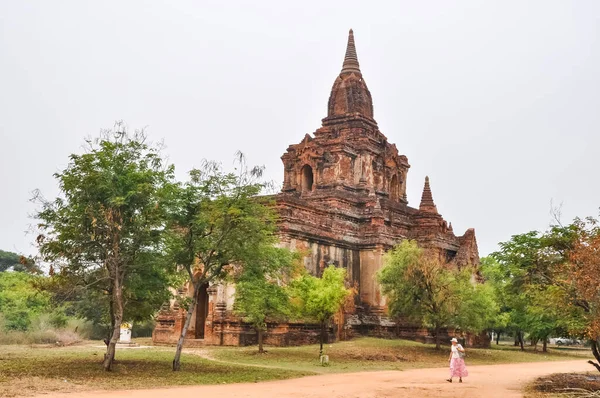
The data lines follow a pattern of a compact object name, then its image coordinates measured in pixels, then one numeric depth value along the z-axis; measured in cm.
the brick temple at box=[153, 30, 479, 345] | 3209
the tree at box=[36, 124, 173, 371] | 1945
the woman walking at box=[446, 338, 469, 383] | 2033
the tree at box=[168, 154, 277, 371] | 2078
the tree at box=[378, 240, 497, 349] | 3094
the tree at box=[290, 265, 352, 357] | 2769
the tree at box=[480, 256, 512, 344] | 3797
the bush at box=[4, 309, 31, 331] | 4050
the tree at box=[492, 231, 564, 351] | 1958
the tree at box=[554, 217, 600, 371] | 1608
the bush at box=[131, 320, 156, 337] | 4468
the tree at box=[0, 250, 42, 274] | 7414
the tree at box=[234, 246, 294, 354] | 2156
